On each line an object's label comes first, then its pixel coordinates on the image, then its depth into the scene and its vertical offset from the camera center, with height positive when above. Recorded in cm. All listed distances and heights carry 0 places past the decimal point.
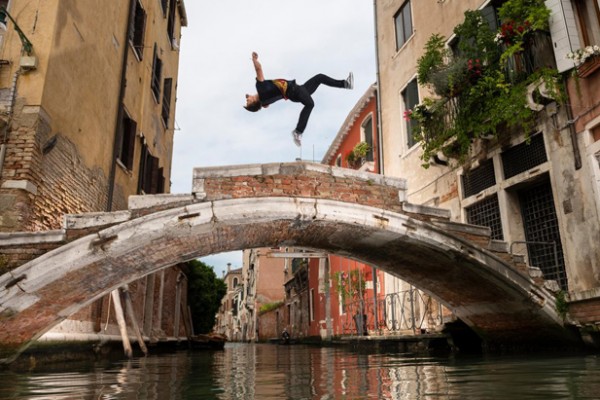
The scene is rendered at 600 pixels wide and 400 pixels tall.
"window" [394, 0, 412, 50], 1067 +676
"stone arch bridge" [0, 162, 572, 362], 507 +120
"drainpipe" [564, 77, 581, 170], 595 +239
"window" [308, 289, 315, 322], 1953 +157
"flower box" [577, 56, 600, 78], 569 +309
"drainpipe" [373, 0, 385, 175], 1151 +534
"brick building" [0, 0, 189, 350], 558 +321
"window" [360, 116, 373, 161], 1337 +569
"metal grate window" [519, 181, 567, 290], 658 +148
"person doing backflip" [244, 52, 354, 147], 826 +421
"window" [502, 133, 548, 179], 674 +254
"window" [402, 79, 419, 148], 1010 +485
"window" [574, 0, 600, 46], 606 +384
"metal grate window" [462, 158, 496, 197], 773 +255
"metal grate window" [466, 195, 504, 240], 757 +196
